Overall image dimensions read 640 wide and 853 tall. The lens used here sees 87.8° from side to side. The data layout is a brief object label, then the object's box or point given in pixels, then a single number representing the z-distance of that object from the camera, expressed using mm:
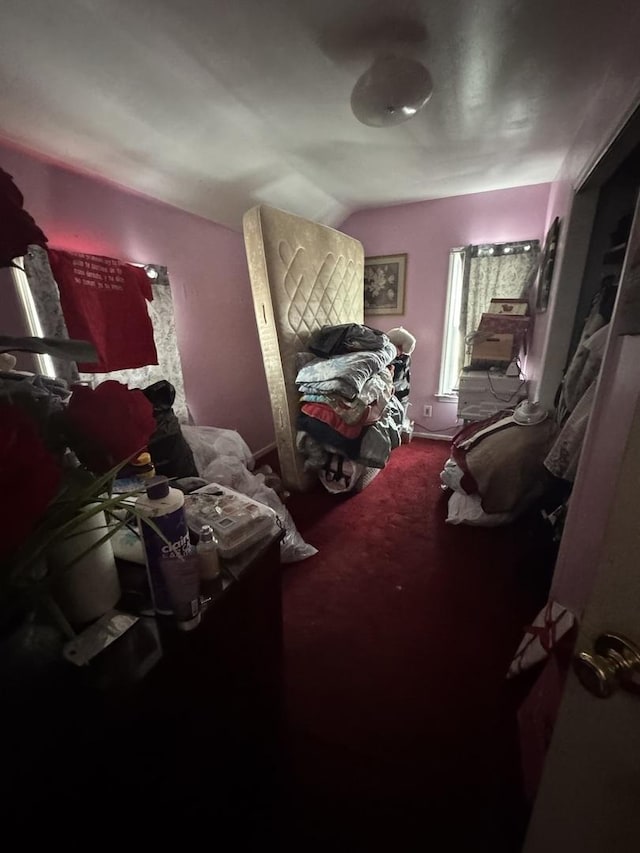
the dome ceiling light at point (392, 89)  1339
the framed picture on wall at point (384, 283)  3418
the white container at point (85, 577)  487
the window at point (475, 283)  2938
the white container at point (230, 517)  690
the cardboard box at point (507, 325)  2762
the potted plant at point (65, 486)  293
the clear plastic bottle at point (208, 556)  621
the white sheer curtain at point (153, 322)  1541
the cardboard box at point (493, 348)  2807
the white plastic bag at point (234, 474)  1840
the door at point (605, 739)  414
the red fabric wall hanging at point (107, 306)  1617
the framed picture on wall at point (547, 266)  2231
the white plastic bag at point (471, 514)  2032
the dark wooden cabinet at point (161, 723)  364
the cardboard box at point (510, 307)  2799
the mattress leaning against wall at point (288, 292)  2139
